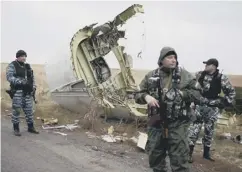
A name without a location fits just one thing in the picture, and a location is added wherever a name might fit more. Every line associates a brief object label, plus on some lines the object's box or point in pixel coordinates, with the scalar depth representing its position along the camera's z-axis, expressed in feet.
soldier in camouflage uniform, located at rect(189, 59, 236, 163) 21.02
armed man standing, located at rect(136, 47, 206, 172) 13.26
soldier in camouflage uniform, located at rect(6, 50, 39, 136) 25.44
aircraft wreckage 32.91
